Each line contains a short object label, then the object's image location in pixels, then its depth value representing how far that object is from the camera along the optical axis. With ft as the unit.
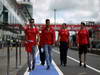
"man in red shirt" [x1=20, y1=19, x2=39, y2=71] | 23.16
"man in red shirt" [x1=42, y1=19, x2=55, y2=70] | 24.44
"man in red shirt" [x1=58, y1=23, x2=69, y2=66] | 27.56
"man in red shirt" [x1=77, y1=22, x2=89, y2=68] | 27.24
